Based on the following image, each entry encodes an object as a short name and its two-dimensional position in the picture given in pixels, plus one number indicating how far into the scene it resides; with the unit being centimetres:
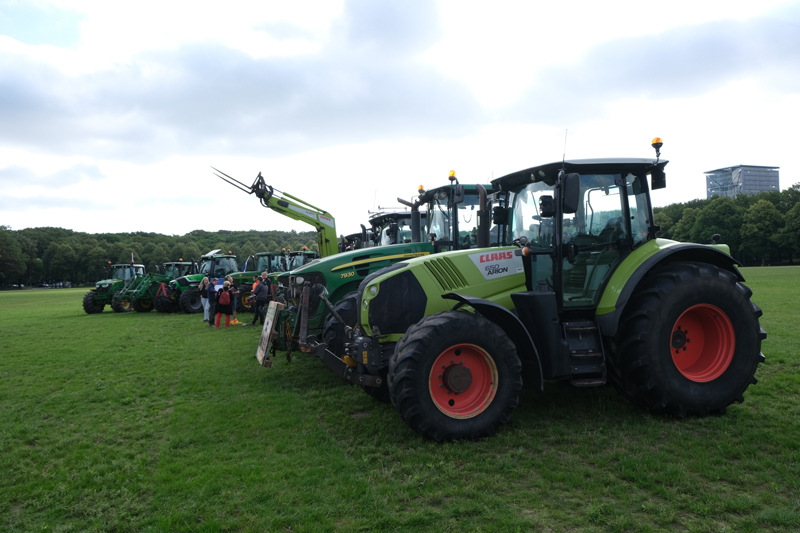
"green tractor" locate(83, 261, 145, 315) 2214
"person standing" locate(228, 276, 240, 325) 1529
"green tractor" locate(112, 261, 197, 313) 2131
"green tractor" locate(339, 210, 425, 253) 1183
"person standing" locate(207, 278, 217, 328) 1556
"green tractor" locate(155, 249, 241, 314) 2014
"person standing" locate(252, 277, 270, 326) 1368
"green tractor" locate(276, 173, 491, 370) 704
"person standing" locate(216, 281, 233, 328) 1443
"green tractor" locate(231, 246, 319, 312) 1959
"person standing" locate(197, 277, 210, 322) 1645
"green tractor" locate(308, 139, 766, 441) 482
